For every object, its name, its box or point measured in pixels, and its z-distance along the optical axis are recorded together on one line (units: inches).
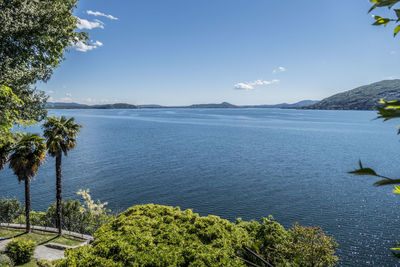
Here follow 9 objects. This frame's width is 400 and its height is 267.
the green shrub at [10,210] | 1330.0
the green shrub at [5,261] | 688.3
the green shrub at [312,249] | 666.8
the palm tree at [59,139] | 1011.3
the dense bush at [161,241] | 469.7
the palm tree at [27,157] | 941.2
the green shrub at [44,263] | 707.4
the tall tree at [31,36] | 373.4
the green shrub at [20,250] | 748.6
